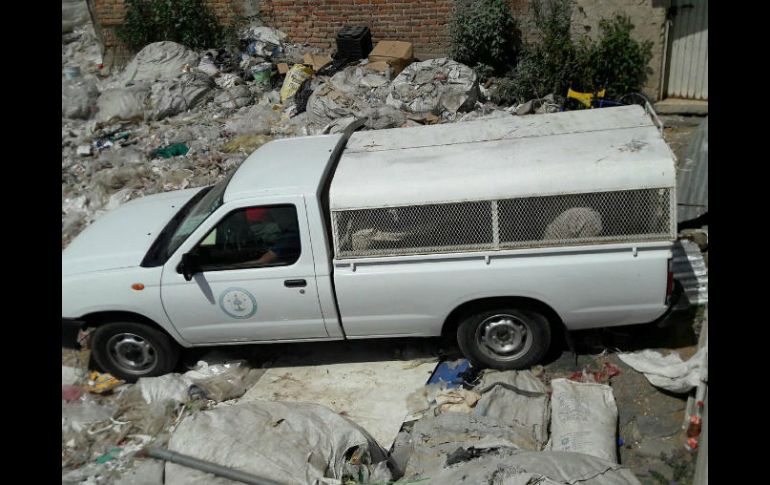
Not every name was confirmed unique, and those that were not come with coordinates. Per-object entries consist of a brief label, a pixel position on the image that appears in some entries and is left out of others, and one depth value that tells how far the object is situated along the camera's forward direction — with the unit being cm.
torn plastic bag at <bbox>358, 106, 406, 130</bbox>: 958
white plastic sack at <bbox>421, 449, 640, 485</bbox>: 378
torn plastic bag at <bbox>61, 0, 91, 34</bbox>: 1609
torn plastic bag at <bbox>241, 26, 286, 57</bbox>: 1218
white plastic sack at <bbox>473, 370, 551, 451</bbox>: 505
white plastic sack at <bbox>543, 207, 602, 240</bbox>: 509
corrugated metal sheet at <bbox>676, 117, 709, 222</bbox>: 730
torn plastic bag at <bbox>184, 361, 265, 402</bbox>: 597
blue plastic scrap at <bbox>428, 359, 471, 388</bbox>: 583
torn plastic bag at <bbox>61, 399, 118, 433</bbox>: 577
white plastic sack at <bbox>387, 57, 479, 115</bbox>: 992
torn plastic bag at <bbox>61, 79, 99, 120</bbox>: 1159
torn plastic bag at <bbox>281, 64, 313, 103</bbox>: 1129
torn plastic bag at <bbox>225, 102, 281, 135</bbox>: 1054
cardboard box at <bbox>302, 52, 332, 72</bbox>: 1169
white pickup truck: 510
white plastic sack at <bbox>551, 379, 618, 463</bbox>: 480
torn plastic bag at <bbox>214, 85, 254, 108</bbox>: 1134
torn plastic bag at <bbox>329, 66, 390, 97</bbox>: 1050
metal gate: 961
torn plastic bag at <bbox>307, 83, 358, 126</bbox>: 1013
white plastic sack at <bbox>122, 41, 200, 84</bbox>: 1207
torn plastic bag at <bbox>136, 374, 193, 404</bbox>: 591
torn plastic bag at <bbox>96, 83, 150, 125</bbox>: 1125
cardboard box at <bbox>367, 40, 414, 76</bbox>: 1100
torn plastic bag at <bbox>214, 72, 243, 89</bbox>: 1182
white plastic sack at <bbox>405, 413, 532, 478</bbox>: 454
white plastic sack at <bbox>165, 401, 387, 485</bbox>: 453
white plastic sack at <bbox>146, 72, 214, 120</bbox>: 1122
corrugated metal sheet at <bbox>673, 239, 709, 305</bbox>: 636
